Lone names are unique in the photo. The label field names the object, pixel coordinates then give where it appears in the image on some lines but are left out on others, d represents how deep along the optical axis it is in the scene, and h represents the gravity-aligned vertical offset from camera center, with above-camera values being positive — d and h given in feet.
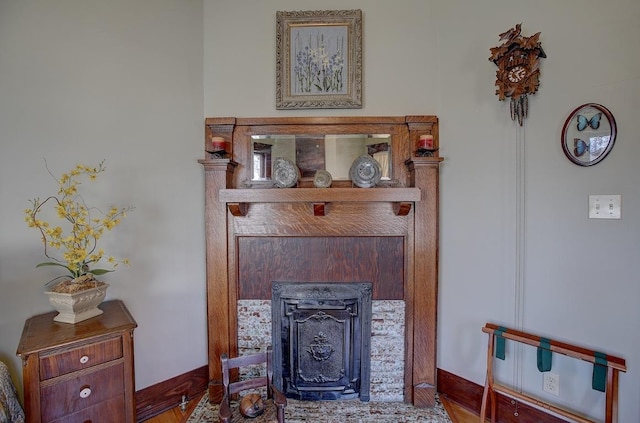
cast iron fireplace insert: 6.63 -3.26
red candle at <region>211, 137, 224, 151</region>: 6.30 +1.38
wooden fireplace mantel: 6.46 -0.53
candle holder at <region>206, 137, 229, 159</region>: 6.30 +1.31
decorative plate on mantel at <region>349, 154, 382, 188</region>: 6.41 +0.74
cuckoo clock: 5.29 +2.71
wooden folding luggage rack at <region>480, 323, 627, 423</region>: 4.48 -2.88
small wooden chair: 4.81 -3.50
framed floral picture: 6.82 +3.59
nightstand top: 3.98 -2.01
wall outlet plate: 5.33 -3.49
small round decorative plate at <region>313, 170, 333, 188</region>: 6.45 +0.57
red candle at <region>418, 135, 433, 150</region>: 6.11 +1.36
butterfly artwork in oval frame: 4.82 +1.25
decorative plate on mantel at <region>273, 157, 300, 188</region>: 6.46 +0.70
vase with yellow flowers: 4.61 -0.67
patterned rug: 6.07 -4.72
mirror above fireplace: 6.75 +1.28
